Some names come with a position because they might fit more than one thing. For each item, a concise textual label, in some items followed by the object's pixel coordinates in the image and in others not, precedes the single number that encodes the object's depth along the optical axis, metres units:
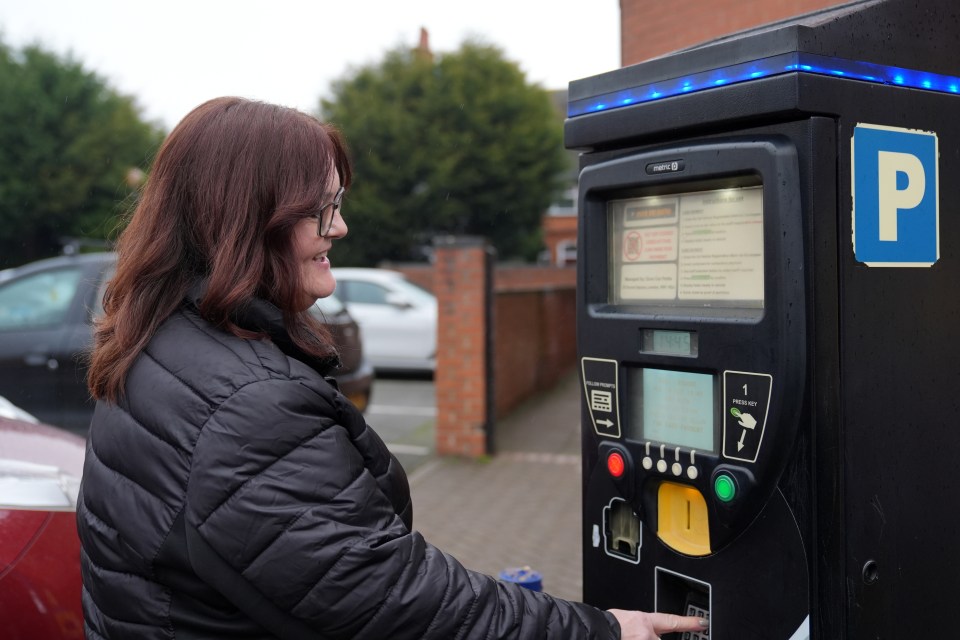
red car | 2.33
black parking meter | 1.73
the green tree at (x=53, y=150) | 25.03
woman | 1.38
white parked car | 11.61
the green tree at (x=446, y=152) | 24.94
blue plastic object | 2.32
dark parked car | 6.40
